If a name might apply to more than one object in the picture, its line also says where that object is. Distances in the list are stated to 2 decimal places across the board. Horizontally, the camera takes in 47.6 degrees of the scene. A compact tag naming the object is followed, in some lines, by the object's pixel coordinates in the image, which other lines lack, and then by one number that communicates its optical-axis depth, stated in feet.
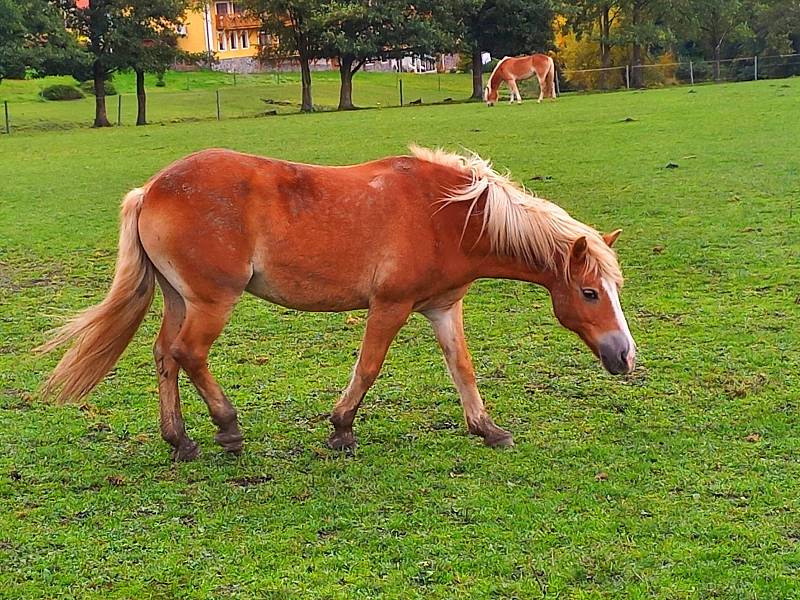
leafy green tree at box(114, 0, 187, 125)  101.04
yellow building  197.06
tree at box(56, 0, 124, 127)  101.30
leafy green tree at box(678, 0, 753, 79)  140.15
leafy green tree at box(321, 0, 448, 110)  111.55
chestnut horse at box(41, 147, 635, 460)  13.52
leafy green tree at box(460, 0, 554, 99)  120.16
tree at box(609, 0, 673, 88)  130.00
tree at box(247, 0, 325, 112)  109.40
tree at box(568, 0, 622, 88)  133.69
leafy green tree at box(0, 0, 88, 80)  93.25
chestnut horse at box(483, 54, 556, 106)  98.10
